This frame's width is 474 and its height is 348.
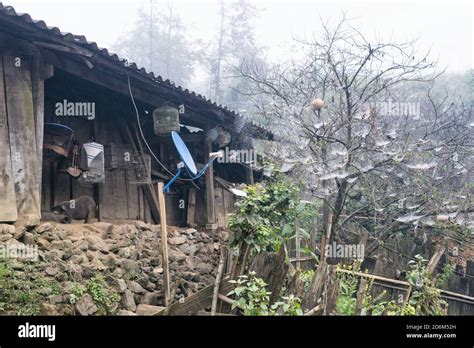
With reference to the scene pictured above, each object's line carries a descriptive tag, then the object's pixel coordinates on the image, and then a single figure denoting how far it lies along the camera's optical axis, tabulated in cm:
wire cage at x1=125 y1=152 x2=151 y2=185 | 748
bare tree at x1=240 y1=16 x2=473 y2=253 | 809
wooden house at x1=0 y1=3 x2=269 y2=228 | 493
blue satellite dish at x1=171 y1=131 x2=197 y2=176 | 700
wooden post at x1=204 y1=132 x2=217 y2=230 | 844
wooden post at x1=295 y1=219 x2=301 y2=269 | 651
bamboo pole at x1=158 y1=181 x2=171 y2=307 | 475
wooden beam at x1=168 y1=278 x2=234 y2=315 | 448
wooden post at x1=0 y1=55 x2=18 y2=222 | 466
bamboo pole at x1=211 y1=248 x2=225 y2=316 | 439
